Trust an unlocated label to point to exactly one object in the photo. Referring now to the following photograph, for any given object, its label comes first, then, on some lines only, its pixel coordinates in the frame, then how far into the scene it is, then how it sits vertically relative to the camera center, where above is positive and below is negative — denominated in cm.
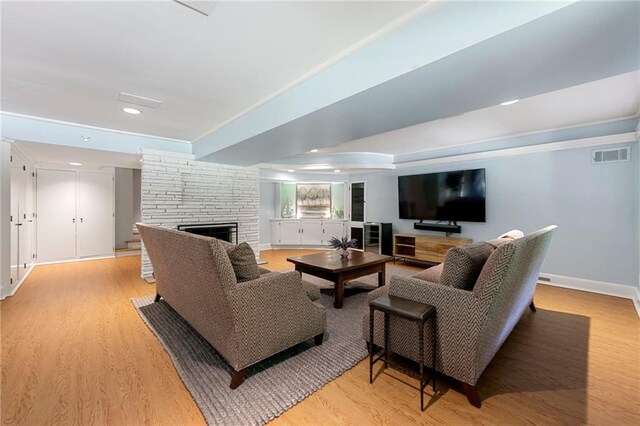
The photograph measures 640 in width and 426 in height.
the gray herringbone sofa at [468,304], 161 -61
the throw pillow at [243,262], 193 -38
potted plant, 376 -48
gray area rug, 162 -119
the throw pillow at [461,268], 180 -39
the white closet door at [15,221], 372 -18
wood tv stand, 487 -68
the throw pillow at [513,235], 277 -24
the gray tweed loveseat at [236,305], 175 -70
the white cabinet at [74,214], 540 -12
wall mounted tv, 480 +30
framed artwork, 804 +31
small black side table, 164 -66
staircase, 654 -100
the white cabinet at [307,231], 761 -58
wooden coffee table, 317 -69
